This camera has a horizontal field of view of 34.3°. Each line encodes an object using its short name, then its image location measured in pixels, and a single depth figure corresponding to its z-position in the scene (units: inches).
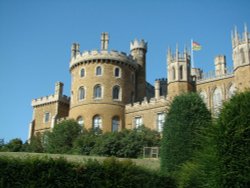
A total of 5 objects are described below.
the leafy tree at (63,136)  1653.5
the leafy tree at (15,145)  1811.8
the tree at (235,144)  599.5
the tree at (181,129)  909.8
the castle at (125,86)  1766.7
